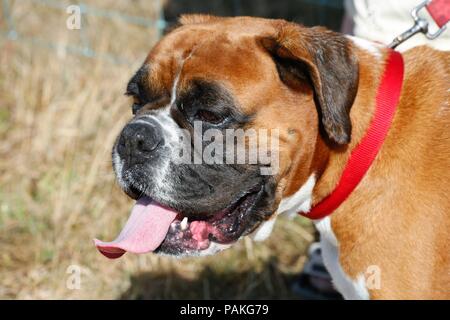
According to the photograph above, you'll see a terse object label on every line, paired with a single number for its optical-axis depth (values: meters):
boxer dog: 3.19
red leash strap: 3.69
